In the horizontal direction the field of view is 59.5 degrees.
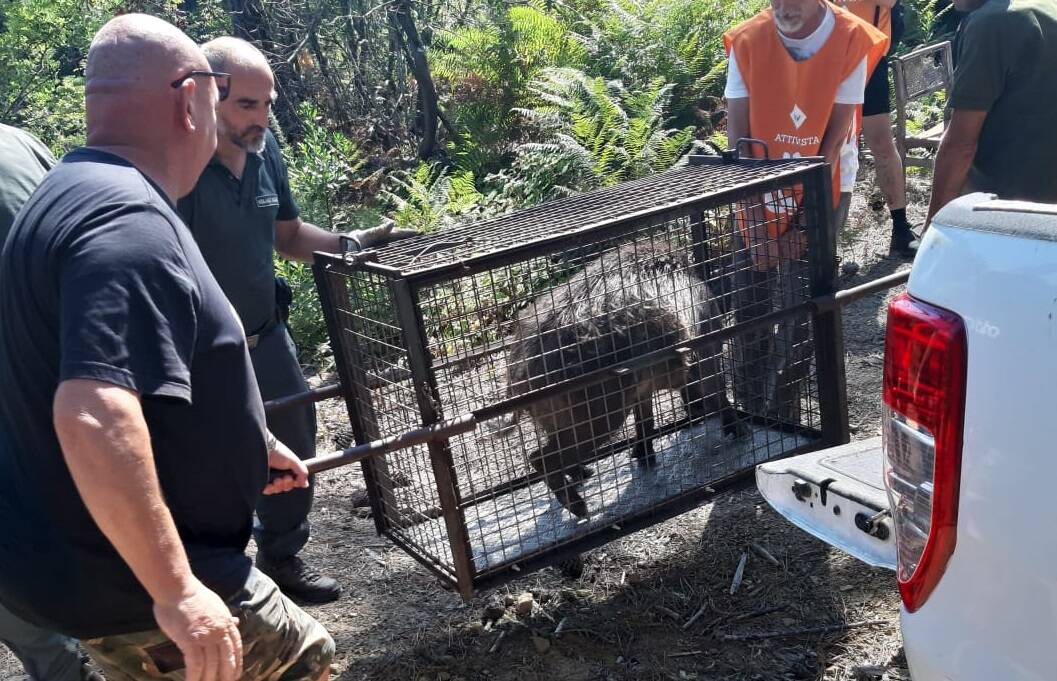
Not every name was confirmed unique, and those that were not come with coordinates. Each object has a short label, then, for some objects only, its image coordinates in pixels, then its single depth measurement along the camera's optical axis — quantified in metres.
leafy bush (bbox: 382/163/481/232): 7.45
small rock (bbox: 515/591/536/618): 3.68
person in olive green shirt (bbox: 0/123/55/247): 3.20
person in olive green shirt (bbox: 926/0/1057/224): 3.90
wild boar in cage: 3.37
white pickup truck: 1.55
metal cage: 3.16
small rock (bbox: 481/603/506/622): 3.71
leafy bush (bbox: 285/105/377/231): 7.87
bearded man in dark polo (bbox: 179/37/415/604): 3.67
